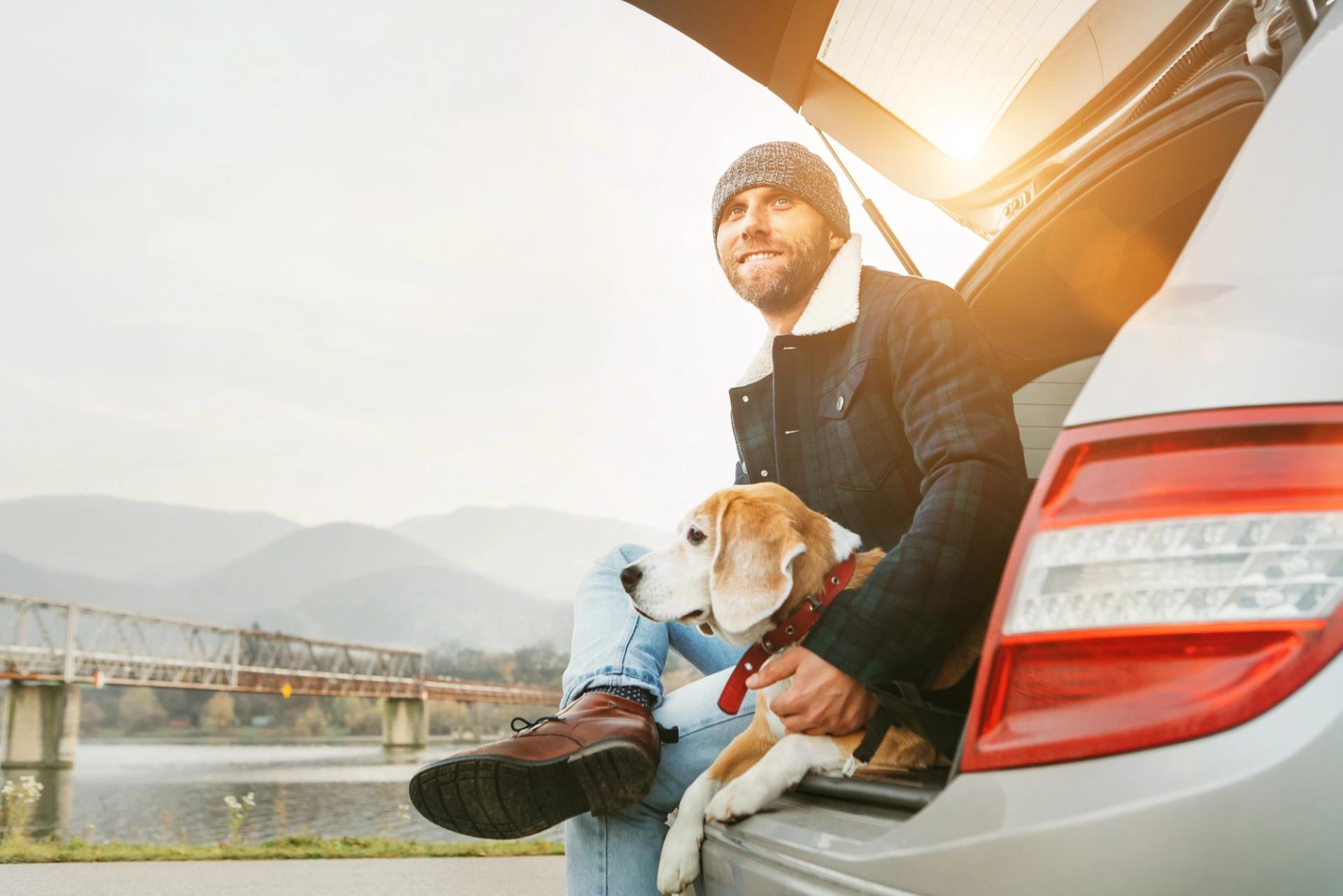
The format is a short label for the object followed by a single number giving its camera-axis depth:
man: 1.54
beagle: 1.58
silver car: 0.67
